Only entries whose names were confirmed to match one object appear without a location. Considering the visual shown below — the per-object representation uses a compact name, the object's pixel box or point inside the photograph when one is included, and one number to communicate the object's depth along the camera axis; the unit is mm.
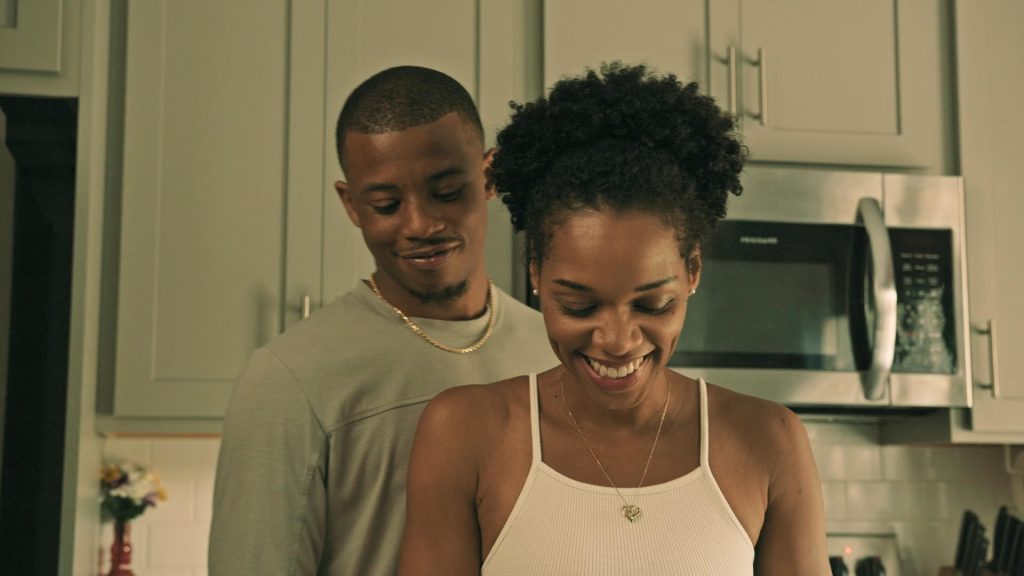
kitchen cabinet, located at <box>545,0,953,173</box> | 2355
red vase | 2436
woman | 1142
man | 1301
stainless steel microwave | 2271
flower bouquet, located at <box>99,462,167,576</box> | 2434
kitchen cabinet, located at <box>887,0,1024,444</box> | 2379
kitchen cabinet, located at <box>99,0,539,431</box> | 2176
